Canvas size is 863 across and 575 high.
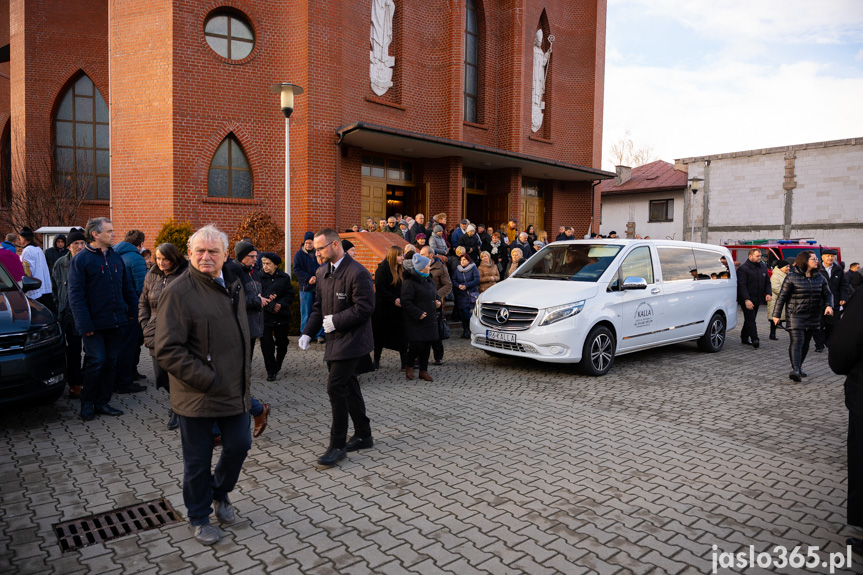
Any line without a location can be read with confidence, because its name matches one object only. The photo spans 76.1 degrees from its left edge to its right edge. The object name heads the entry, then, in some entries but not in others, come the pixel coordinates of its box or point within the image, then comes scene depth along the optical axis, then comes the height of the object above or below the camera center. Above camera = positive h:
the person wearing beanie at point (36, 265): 9.65 -0.41
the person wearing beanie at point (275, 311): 7.85 -0.92
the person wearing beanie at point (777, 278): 12.16 -0.53
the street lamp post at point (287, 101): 11.09 +2.93
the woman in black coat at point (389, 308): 8.38 -0.93
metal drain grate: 3.54 -1.89
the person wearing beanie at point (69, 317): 6.75 -0.92
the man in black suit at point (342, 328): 4.82 -0.72
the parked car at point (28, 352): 5.48 -1.14
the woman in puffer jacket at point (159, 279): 5.48 -0.35
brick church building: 15.16 +4.51
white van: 7.93 -0.81
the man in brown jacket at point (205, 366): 3.29 -0.74
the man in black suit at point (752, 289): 11.58 -0.76
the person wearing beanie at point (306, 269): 10.17 -0.42
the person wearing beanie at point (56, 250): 10.62 -0.15
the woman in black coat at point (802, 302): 8.22 -0.71
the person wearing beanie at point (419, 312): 8.02 -0.93
